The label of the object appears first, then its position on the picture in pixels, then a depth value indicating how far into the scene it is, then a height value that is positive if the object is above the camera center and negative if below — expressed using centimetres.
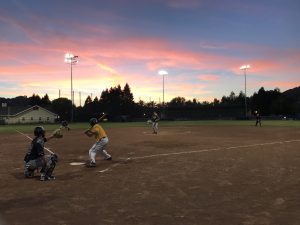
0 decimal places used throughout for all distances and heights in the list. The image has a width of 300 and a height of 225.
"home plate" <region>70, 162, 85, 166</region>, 931 -177
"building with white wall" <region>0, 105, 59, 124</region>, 6404 +23
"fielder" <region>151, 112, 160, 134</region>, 2084 -44
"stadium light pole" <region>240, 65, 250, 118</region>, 5274 +971
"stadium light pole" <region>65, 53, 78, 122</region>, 4520 +1024
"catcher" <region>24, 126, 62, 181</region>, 720 -123
